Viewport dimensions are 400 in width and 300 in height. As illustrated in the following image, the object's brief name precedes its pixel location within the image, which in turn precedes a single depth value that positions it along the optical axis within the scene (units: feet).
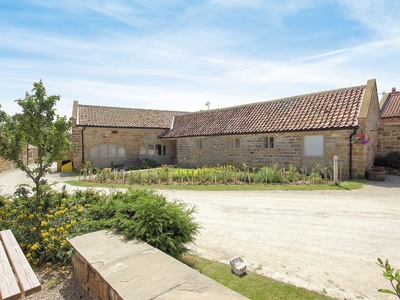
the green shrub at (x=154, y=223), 12.85
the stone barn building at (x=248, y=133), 44.70
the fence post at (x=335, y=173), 38.81
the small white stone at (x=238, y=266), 12.56
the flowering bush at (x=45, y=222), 14.56
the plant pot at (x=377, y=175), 41.73
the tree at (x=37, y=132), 20.67
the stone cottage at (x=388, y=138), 55.06
